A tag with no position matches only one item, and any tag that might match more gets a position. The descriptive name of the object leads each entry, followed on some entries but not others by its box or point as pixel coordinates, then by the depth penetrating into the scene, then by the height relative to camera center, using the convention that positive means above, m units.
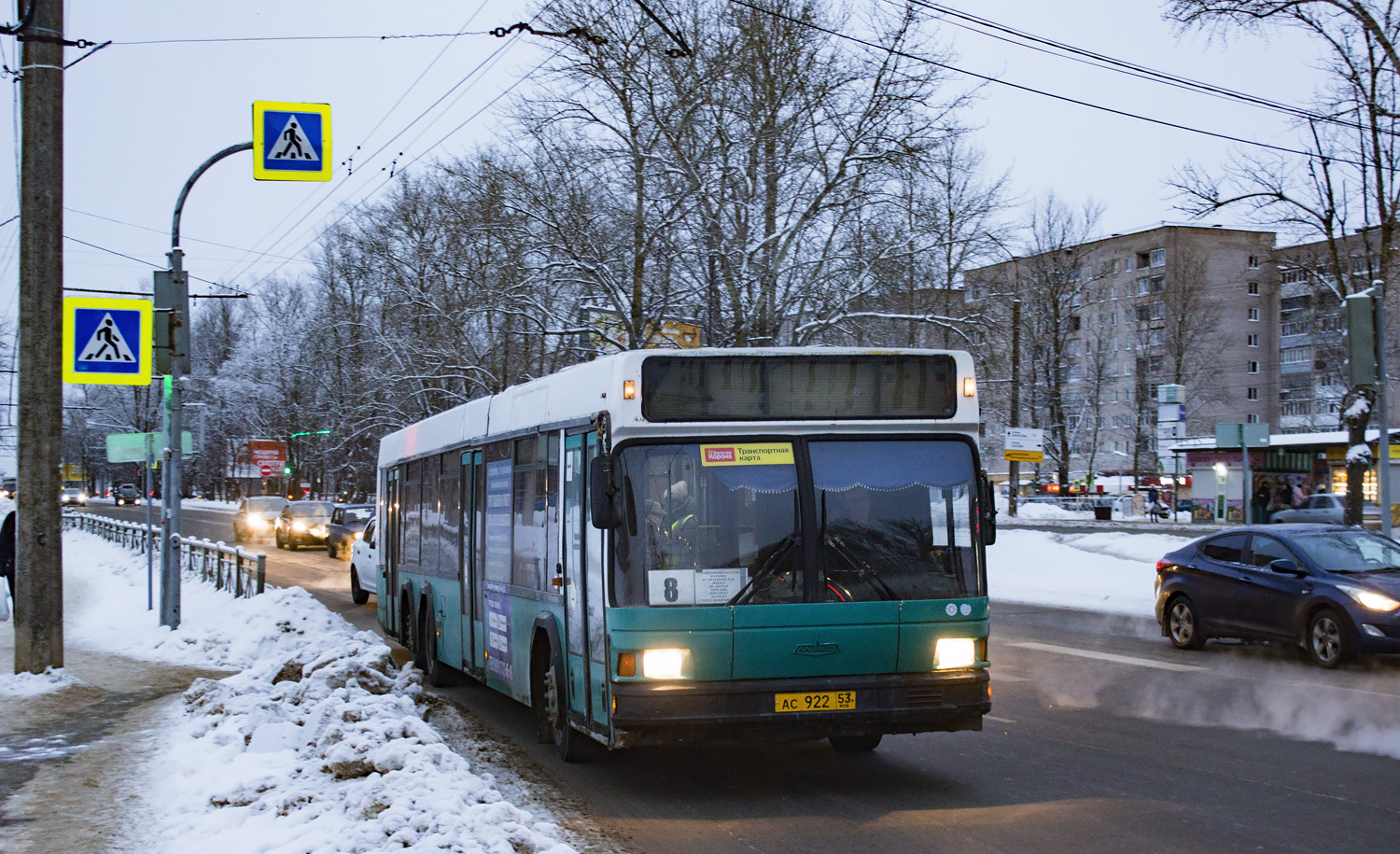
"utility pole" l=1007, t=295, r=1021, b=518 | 38.84 +2.60
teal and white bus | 7.79 -0.41
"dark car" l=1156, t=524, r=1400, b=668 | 13.46 -1.29
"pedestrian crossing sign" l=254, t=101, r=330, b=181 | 14.20 +3.63
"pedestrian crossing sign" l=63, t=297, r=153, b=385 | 14.63 +1.64
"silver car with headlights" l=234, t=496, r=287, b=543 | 49.50 -1.00
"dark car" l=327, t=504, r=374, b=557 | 40.50 -1.10
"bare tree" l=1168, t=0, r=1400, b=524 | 22.73 +5.95
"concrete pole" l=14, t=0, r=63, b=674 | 12.29 +1.56
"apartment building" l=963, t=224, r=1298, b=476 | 60.75 +7.60
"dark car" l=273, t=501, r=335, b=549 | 45.81 -1.18
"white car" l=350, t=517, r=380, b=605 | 24.30 -1.38
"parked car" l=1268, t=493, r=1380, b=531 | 41.22 -1.35
